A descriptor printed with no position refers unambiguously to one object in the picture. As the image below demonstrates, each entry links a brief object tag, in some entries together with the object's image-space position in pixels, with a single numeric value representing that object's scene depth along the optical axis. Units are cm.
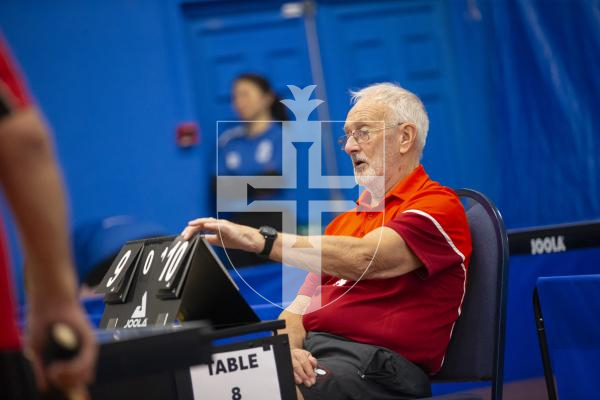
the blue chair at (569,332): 511
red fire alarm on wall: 1359
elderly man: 503
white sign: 456
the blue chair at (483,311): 490
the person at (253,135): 1070
